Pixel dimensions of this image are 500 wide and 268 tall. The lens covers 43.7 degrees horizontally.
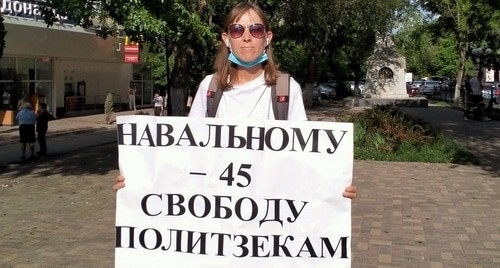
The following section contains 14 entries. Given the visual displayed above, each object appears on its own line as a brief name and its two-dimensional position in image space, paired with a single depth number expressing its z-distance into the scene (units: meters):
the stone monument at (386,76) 37.41
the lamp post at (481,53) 37.31
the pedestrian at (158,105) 25.62
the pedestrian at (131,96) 33.72
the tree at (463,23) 30.69
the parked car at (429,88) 51.00
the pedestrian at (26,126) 14.01
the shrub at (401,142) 12.35
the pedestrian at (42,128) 14.53
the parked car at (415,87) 53.97
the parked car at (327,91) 48.50
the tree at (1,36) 11.63
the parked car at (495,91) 40.14
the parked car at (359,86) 50.64
